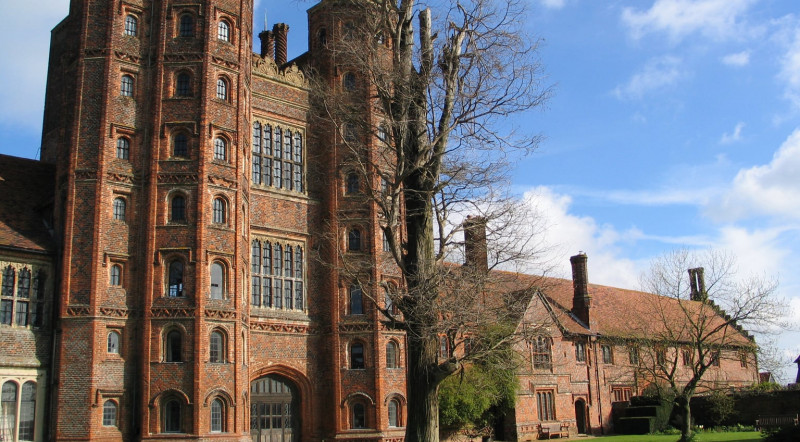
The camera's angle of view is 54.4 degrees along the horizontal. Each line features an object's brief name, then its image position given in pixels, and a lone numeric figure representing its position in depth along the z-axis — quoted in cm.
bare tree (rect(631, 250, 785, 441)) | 3203
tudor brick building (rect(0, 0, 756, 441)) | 2475
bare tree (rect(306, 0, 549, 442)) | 1602
